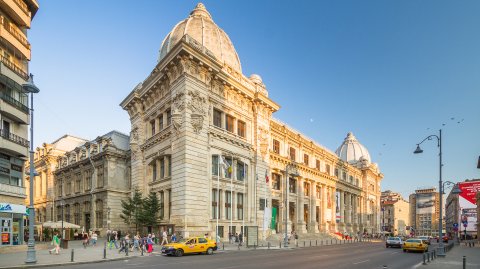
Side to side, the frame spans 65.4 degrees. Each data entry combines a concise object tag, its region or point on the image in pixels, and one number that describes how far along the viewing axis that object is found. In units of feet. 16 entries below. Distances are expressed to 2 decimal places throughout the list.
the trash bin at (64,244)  118.42
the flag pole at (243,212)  151.33
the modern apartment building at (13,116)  109.70
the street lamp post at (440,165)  93.83
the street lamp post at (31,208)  73.61
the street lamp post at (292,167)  208.20
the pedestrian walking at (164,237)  119.85
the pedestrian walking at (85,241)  120.50
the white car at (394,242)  147.64
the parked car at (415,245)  118.37
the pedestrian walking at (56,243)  93.90
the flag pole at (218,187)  136.77
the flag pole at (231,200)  140.51
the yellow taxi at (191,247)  94.27
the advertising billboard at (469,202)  280.72
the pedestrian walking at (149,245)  104.21
